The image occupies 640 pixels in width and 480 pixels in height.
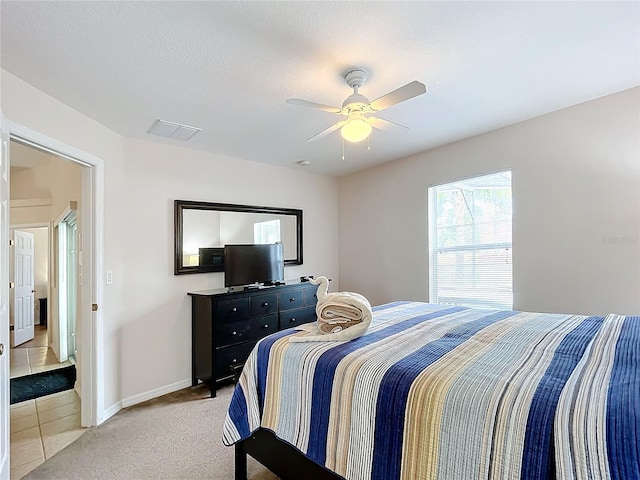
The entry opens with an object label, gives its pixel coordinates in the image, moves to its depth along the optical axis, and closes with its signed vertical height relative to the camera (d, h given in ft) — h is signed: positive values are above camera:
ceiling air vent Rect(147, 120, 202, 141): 9.59 +3.44
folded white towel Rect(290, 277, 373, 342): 5.77 -1.37
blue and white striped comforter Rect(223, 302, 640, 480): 3.12 -1.78
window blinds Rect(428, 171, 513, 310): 11.01 +0.01
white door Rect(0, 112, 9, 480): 5.94 -1.13
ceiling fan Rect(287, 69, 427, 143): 6.12 +2.64
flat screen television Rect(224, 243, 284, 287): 11.90 -0.70
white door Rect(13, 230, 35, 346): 17.83 -2.28
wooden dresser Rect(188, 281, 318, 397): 10.67 -2.66
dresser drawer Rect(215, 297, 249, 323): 10.72 -2.09
